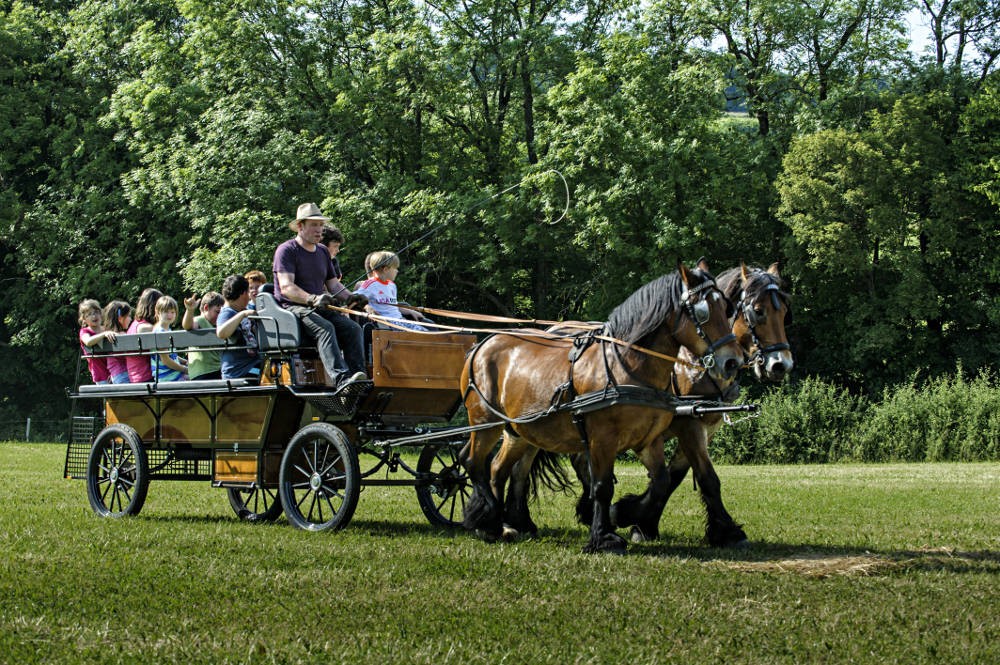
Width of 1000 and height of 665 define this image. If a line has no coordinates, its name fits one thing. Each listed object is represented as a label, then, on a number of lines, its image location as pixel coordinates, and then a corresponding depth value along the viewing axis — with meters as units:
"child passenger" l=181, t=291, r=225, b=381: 10.92
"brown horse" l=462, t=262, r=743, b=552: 8.28
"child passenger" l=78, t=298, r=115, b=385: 11.50
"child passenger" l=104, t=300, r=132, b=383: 11.40
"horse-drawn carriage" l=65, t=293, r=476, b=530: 9.77
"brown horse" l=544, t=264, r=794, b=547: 8.20
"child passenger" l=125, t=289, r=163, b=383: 11.21
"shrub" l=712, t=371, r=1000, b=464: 25.69
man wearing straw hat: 9.63
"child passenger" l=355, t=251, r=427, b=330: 10.40
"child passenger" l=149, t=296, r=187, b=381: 11.03
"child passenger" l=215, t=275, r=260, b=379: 10.25
